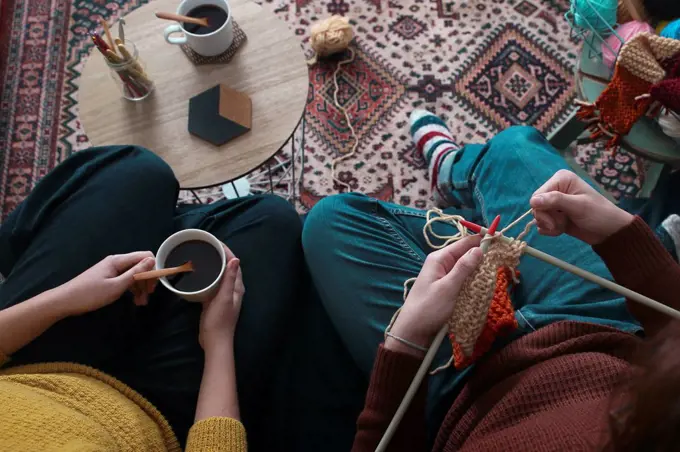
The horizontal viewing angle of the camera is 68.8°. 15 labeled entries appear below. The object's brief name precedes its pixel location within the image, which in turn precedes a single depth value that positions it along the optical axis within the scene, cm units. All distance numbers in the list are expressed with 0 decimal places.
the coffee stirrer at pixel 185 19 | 95
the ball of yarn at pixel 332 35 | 144
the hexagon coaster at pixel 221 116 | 100
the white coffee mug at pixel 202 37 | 98
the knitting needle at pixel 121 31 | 98
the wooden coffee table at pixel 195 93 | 100
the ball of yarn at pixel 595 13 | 95
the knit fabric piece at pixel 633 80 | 86
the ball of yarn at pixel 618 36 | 94
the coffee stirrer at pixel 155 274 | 74
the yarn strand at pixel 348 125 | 143
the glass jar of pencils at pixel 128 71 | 94
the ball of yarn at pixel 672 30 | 88
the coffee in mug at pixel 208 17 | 100
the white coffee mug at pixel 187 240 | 77
